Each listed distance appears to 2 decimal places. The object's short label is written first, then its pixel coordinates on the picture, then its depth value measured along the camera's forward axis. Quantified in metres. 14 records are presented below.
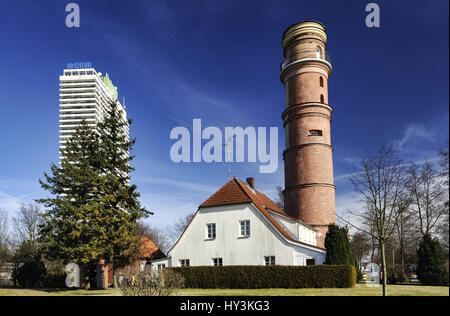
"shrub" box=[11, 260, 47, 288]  33.59
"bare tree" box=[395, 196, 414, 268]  35.75
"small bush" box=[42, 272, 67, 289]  32.91
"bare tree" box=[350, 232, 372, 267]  54.84
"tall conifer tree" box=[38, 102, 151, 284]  27.25
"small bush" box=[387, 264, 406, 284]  31.60
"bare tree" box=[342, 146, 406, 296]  21.84
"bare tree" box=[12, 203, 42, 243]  46.53
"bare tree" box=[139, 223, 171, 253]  74.81
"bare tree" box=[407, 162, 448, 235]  33.09
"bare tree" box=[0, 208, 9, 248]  40.09
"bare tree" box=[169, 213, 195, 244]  74.81
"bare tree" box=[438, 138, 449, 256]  24.77
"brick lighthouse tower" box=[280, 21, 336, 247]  34.84
